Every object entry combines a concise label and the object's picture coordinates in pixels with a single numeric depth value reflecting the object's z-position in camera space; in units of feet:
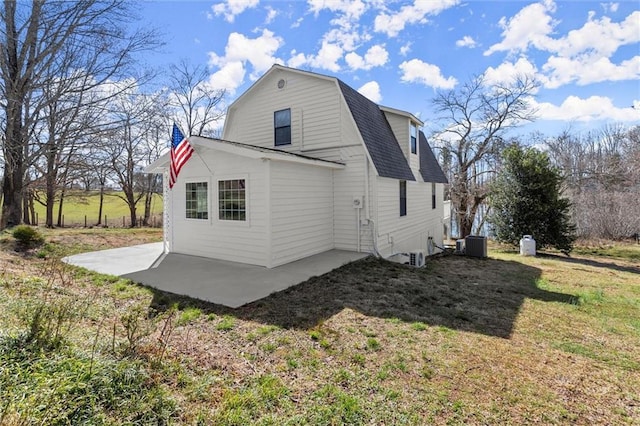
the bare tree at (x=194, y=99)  74.56
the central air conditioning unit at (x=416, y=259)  29.86
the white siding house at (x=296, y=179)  24.18
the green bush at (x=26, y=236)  27.53
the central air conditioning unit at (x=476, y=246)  38.29
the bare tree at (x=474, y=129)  62.85
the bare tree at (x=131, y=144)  34.37
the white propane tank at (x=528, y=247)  41.73
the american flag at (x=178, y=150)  22.99
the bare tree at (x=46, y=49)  29.43
